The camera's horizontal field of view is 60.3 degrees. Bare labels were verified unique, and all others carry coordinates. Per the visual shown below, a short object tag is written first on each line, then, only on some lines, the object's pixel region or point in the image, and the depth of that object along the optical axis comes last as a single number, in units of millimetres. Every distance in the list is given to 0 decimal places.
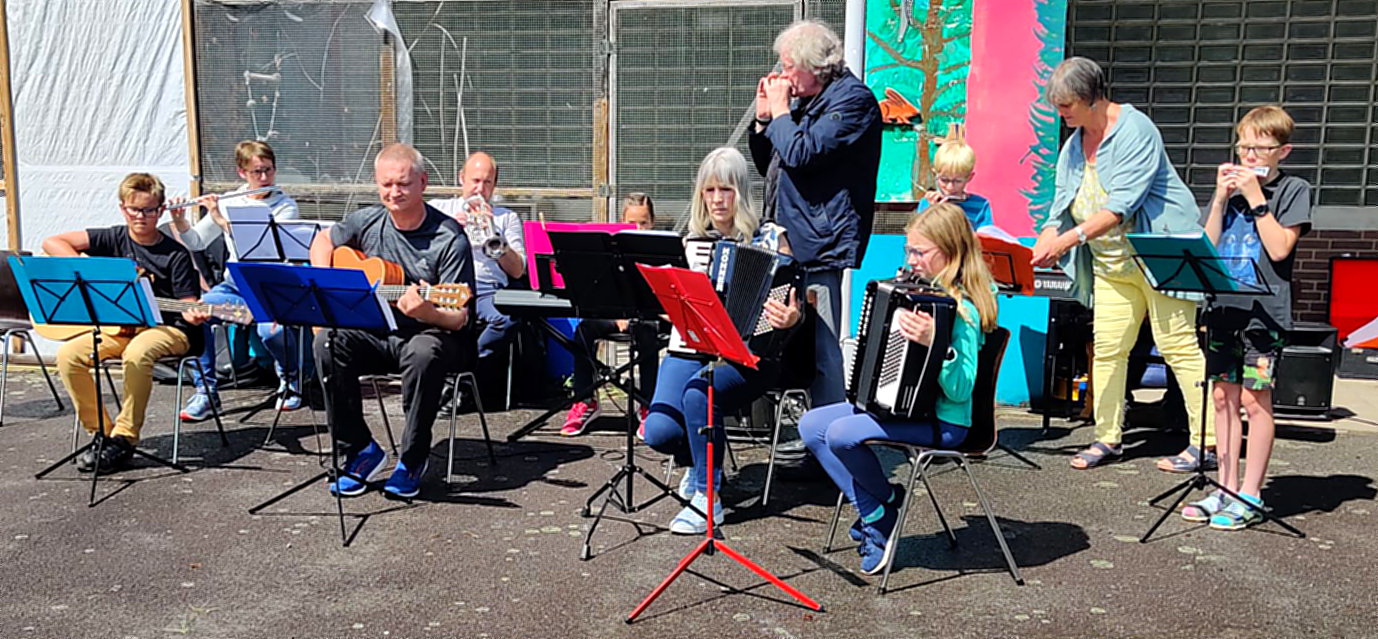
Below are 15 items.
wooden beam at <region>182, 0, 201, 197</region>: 8242
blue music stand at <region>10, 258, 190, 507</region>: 5133
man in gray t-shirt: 5199
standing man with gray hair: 4828
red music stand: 3762
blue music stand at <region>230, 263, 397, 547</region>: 4586
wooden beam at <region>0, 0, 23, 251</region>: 8461
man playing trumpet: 6570
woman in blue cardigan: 5395
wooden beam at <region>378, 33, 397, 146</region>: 8179
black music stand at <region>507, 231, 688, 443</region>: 4469
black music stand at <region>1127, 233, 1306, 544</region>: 4520
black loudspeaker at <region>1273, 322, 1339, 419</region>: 6598
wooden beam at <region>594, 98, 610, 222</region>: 8047
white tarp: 8312
